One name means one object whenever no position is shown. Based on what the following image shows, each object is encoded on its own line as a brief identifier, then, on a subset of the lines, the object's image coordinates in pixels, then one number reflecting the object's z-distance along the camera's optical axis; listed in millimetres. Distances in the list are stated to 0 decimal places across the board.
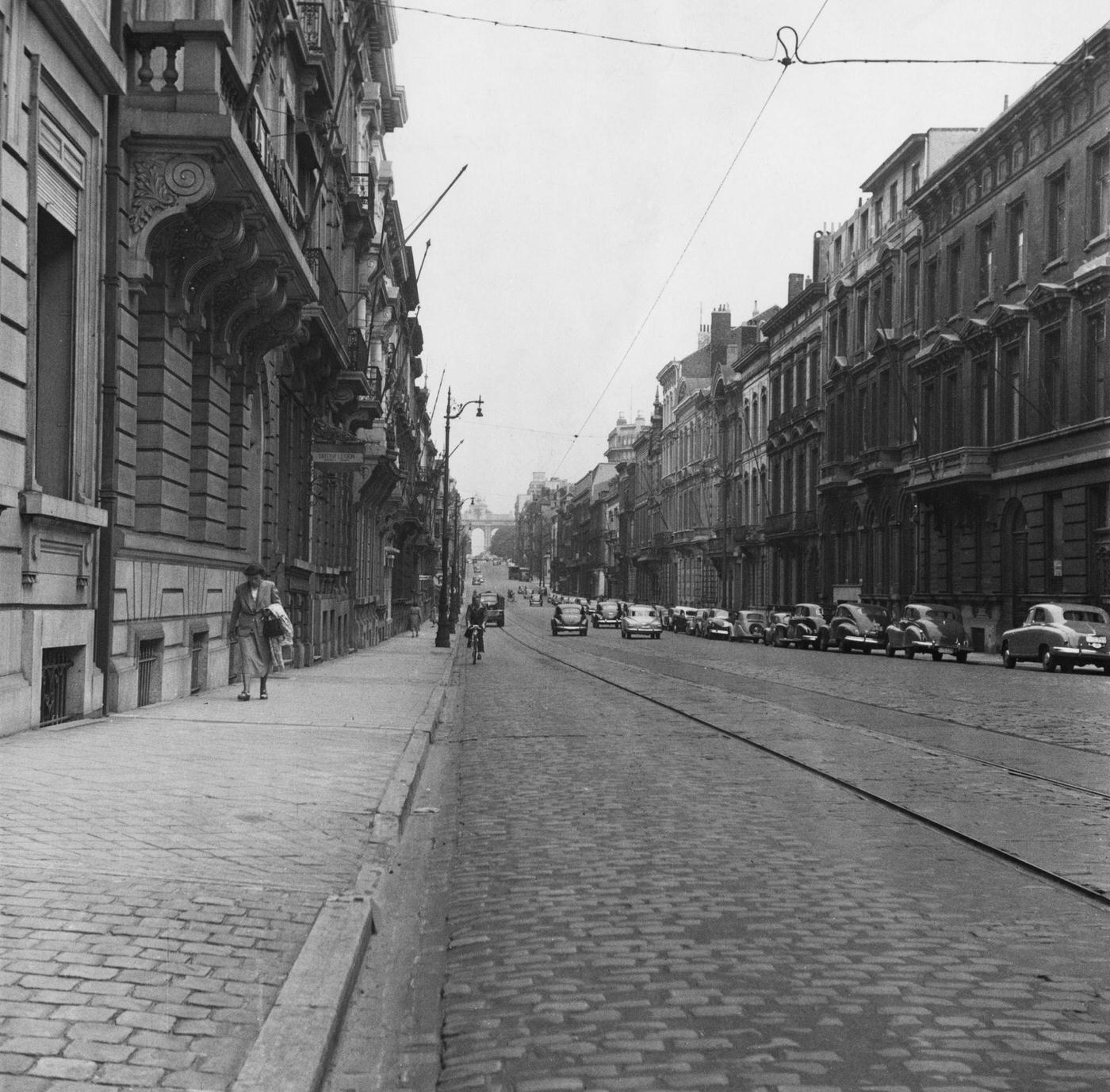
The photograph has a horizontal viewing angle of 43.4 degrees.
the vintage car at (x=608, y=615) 80875
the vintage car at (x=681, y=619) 72750
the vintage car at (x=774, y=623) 51328
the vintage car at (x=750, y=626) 55750
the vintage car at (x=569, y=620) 62188
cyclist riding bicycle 33875
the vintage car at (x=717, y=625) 60469
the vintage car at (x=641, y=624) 58469
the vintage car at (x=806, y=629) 46966
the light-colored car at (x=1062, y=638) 31000
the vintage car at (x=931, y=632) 38750
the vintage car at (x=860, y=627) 43000
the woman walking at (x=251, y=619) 17047
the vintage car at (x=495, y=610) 74188
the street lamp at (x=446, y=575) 40625
